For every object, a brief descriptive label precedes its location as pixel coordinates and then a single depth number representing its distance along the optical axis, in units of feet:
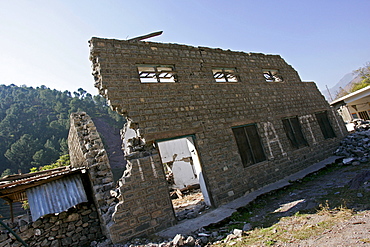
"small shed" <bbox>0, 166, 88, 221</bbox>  20.16
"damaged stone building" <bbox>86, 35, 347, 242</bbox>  18.83
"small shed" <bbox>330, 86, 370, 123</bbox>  58.67
